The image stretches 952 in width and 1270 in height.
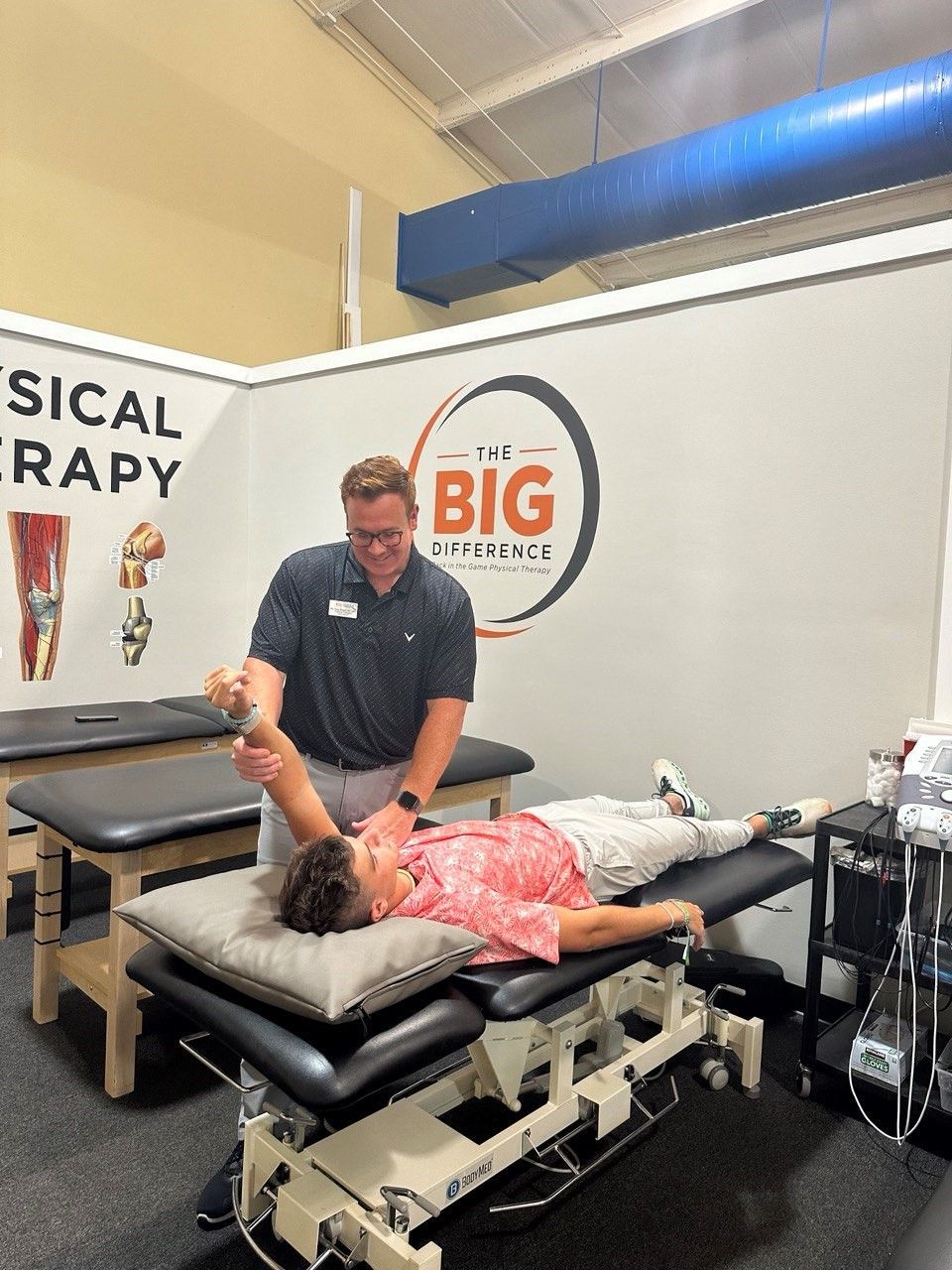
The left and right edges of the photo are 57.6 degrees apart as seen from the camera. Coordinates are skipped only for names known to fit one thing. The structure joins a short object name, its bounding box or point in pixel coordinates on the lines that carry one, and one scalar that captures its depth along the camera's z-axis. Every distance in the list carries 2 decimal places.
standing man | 1.72
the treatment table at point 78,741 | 2.62
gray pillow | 1.22
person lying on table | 1.38
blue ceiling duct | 3.35
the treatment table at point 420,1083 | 1.22
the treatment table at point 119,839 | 1.88
